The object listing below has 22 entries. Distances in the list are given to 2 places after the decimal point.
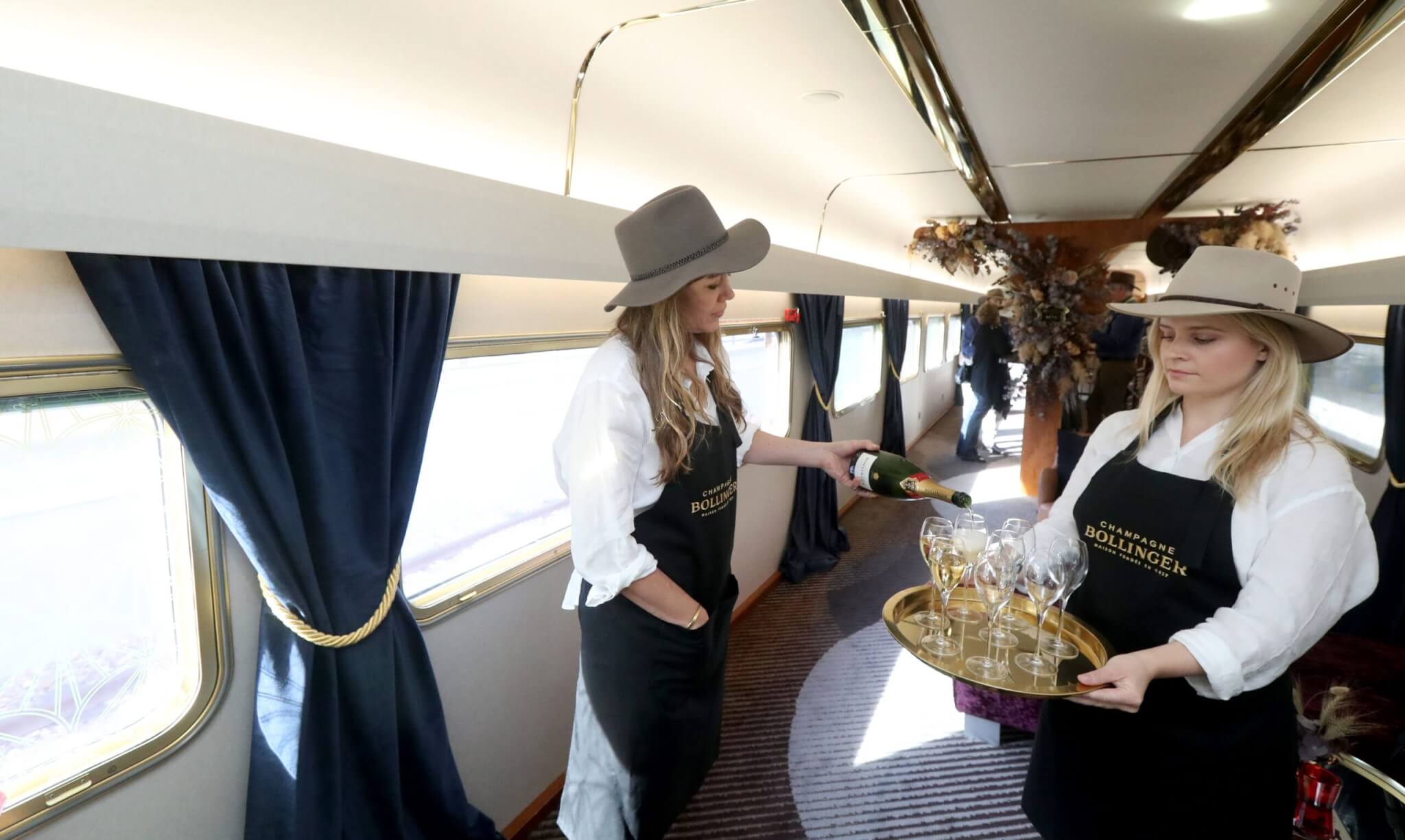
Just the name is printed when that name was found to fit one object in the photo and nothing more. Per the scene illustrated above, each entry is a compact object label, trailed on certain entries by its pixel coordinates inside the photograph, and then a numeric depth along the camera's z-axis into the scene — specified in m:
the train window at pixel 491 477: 2.33
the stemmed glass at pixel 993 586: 1.62
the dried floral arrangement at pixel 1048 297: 5.17
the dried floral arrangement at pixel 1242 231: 4.38
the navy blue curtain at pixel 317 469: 1.31
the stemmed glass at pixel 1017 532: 1.85
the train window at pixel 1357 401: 4.00
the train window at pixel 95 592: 1.29
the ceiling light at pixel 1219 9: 1.69
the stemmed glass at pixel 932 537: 1.81
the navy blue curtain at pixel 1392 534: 3.36
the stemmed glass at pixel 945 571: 1.72
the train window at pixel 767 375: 4.64
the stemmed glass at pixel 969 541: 1.73
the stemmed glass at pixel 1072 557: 1.60
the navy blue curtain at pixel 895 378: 7.17
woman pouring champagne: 1.63
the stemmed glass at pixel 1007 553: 1.62
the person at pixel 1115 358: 5.73
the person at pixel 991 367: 7.14
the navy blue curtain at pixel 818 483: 5.09
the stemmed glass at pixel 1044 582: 1.59
